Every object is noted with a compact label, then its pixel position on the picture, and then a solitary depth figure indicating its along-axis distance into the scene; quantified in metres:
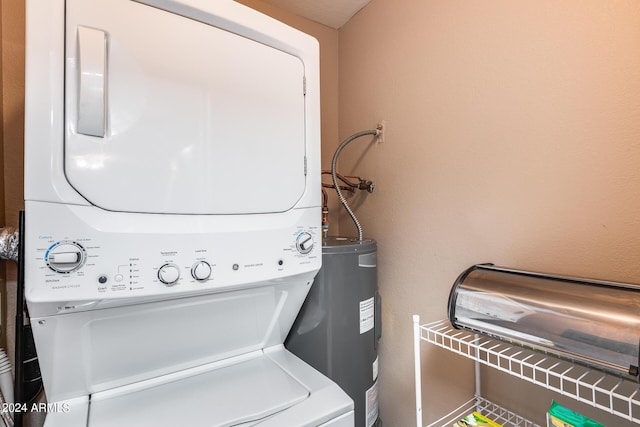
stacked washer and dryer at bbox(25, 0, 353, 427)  0.72
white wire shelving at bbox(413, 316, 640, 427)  0.83
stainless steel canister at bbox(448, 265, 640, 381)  0.64
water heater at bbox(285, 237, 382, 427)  1.28
